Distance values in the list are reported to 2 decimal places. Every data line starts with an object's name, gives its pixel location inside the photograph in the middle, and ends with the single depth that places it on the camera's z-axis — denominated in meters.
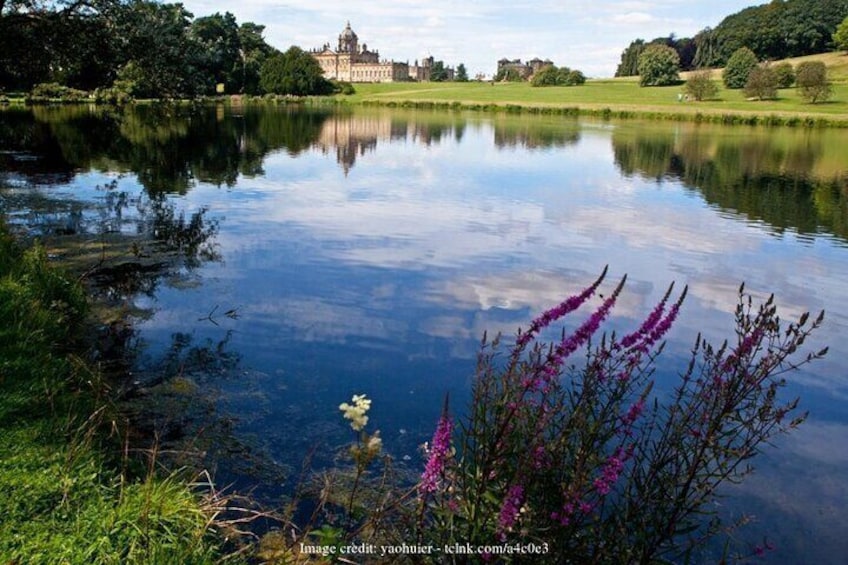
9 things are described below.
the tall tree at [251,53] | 138.38
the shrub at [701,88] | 117.56
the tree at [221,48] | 127.02
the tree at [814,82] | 102.57
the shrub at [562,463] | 3.93
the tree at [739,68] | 129.00
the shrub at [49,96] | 71.83
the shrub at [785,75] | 122.44
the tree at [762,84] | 111.25
